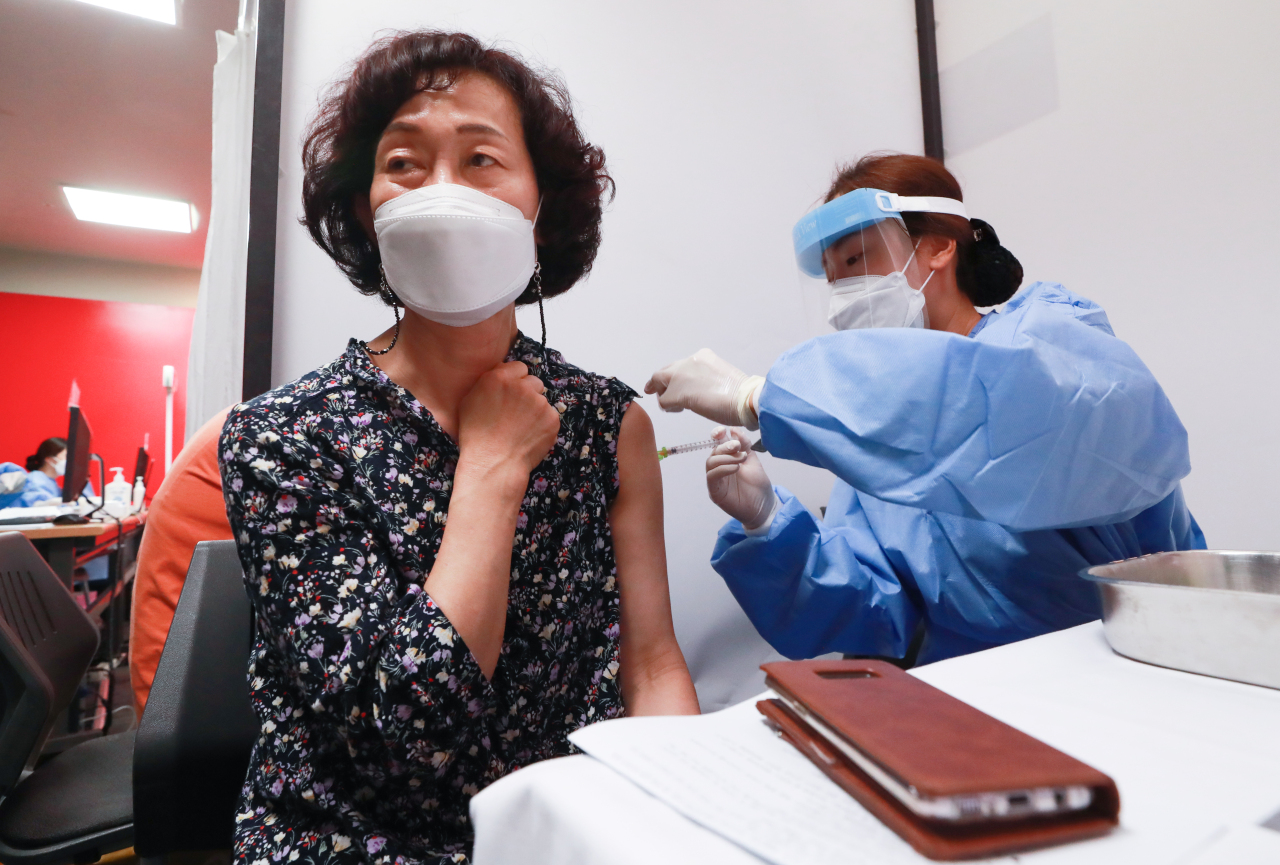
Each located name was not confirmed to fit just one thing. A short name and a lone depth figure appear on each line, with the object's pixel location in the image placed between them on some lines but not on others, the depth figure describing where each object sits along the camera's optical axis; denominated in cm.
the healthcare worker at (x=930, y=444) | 77
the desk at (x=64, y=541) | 234
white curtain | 123
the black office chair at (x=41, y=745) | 100
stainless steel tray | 55
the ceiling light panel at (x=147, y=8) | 285
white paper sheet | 31
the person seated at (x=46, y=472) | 374
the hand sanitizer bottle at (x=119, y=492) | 396
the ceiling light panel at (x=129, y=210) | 510
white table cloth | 32
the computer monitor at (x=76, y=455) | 291
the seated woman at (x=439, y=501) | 68
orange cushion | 117
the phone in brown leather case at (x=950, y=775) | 30
